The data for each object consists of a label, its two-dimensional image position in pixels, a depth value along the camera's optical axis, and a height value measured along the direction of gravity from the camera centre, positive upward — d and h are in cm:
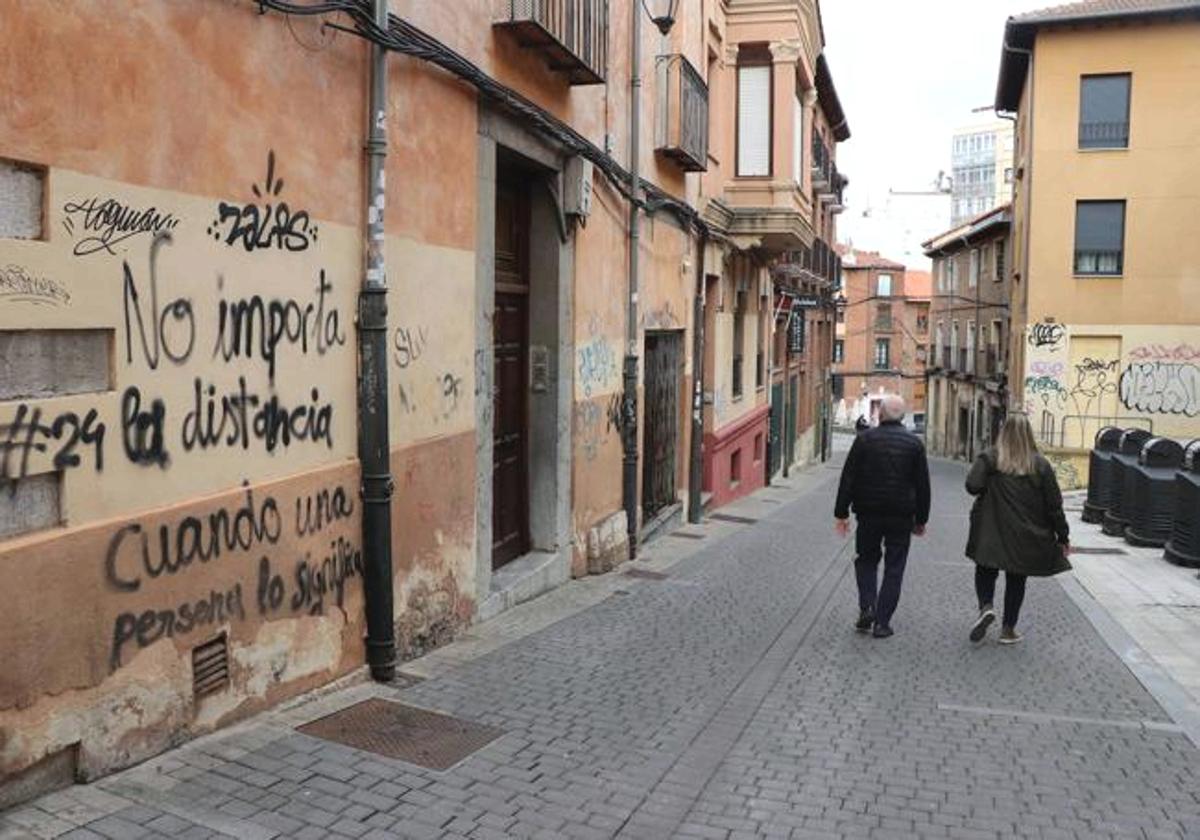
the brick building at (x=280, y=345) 379 -8
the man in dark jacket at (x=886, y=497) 734 -113
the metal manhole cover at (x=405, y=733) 480 -188
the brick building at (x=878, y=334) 7119 -23
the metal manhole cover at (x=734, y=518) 1587 -277
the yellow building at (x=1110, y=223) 2419 +245
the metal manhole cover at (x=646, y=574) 1008 -229
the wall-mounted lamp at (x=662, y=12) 1120 +343
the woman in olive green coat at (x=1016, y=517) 716 -123
